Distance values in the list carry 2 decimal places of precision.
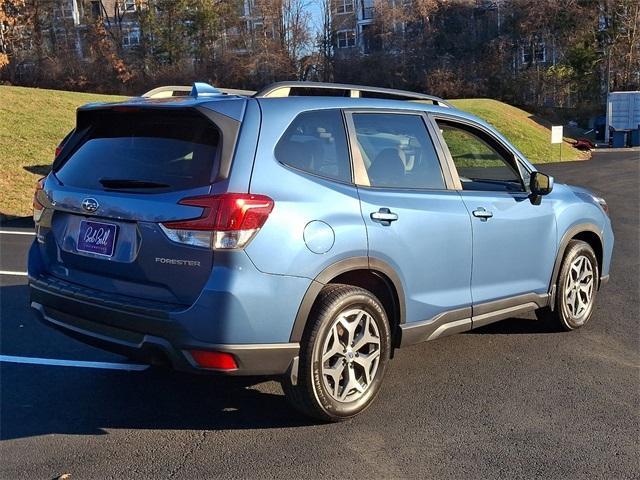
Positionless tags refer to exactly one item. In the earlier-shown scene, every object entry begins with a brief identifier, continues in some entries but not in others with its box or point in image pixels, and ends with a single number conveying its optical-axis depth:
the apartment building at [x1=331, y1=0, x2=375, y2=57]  53.63
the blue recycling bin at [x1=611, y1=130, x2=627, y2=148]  33.78
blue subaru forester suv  3.26
